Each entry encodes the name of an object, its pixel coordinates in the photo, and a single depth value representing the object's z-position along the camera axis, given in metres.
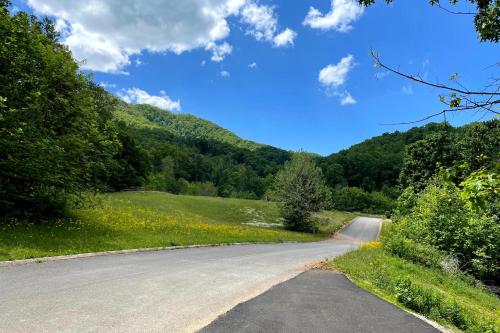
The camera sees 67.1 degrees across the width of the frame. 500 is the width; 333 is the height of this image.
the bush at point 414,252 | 21.40
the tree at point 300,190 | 50.41
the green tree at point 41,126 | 15.85
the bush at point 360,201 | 113.19
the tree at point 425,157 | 52.38
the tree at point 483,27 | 3.92
